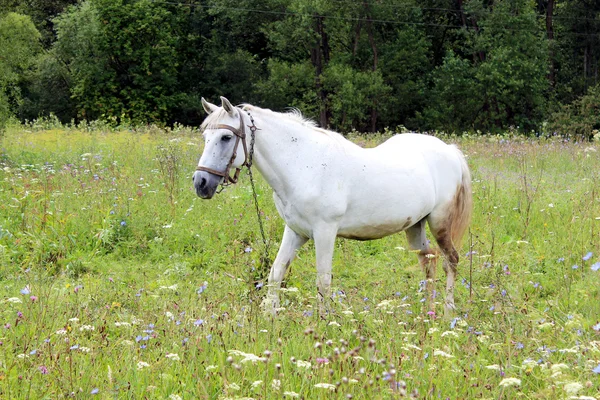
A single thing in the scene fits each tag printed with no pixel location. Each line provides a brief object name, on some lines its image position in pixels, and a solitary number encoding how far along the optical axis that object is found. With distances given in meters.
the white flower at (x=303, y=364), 5.33
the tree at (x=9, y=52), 25.20
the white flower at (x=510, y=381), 4.77
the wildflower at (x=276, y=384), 5.18
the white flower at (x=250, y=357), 5.20
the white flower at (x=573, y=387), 4.65
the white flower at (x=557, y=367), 4.96
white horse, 9.67
